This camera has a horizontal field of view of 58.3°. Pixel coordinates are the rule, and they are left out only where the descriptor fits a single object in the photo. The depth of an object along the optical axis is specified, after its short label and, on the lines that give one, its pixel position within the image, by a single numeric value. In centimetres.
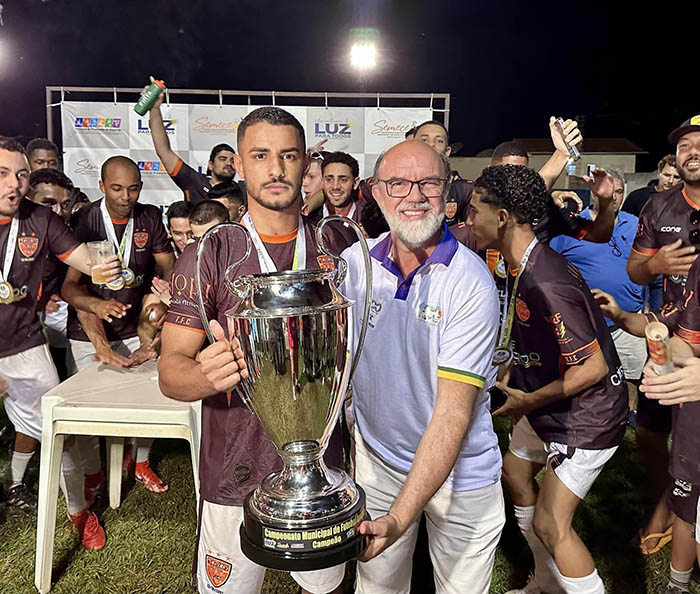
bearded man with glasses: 171
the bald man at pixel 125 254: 378
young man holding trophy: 181
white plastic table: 259
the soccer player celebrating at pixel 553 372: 231
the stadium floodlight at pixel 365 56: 1267
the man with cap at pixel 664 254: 320
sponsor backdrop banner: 848
